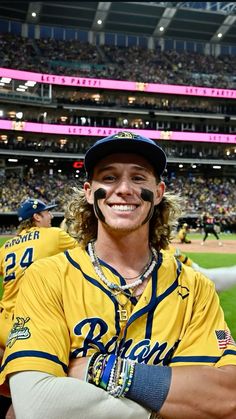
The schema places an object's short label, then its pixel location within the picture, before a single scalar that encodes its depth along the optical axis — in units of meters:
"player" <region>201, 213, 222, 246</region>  26.20
